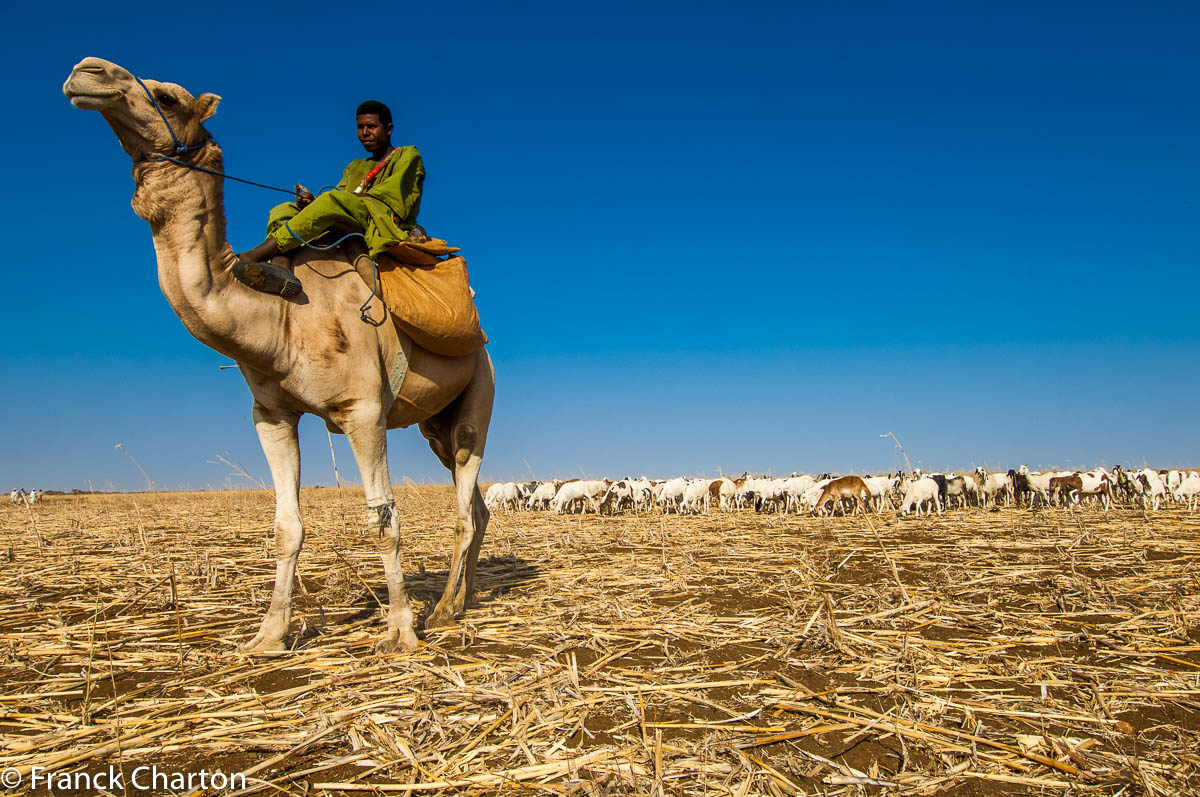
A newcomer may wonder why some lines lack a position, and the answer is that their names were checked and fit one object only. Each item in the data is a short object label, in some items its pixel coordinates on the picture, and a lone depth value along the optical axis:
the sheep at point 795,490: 20.59
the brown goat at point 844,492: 19.22
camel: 3.96
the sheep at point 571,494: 22.17
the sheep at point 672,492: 21.20
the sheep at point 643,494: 22.17
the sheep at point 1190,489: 18.81
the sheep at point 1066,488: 19.33
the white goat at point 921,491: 18.62
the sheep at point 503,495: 24.81
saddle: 4.93
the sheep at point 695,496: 20.97
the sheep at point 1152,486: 18.97
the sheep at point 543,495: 23.86
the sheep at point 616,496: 21.72
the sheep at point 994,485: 20.98
